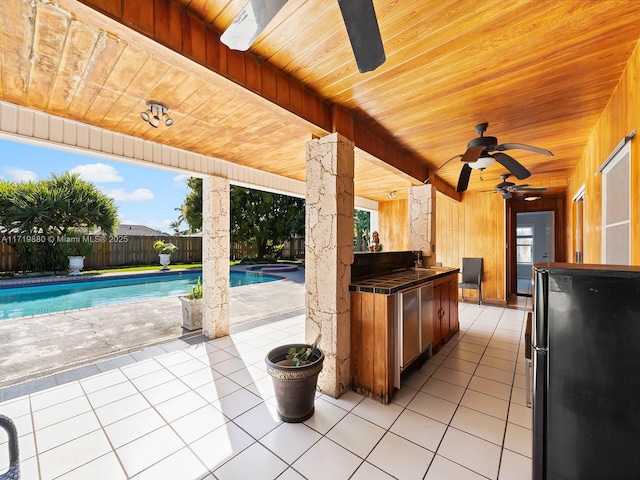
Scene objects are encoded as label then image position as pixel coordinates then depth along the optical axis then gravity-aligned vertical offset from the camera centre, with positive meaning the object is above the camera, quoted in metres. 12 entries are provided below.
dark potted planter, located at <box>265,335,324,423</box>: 2.06 -1.13
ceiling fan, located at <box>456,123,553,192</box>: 2.53 +0.87
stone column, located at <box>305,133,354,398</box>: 2.45 -0.10
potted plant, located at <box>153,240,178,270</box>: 11.43 -0.39
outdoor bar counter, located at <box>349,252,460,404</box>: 2.40 -0.82
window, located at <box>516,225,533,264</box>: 9.10 -0.03
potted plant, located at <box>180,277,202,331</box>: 4.16 -1.06
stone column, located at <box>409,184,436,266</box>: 4.48 +0.39
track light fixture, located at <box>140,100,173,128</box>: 2.28 +1.13
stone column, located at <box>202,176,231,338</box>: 3.90 -0.23
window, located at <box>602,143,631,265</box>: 1.89 +0.26
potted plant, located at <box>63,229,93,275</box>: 9.70 -0.23
